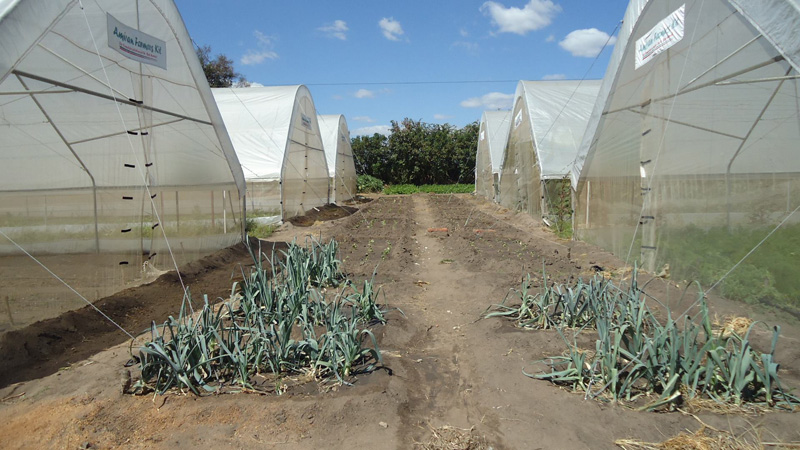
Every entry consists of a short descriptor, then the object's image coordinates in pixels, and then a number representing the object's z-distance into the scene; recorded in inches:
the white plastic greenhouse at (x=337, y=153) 864.3
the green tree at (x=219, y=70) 1376.7
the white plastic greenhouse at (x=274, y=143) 556.7
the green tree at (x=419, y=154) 1445.6
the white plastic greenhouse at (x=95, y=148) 183.8
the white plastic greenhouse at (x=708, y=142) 176.4
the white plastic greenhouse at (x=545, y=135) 525.7
